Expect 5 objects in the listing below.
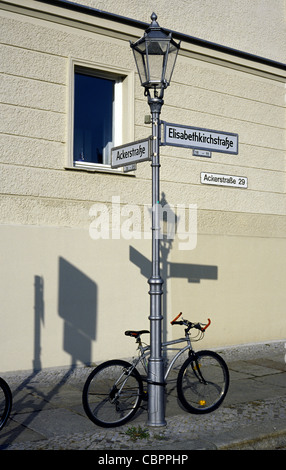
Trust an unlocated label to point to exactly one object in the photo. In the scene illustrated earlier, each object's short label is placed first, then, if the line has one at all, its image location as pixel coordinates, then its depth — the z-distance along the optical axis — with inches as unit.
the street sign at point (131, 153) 226.7
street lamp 214.4
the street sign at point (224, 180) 382.9
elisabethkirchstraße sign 229.6
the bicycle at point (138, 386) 208.5
